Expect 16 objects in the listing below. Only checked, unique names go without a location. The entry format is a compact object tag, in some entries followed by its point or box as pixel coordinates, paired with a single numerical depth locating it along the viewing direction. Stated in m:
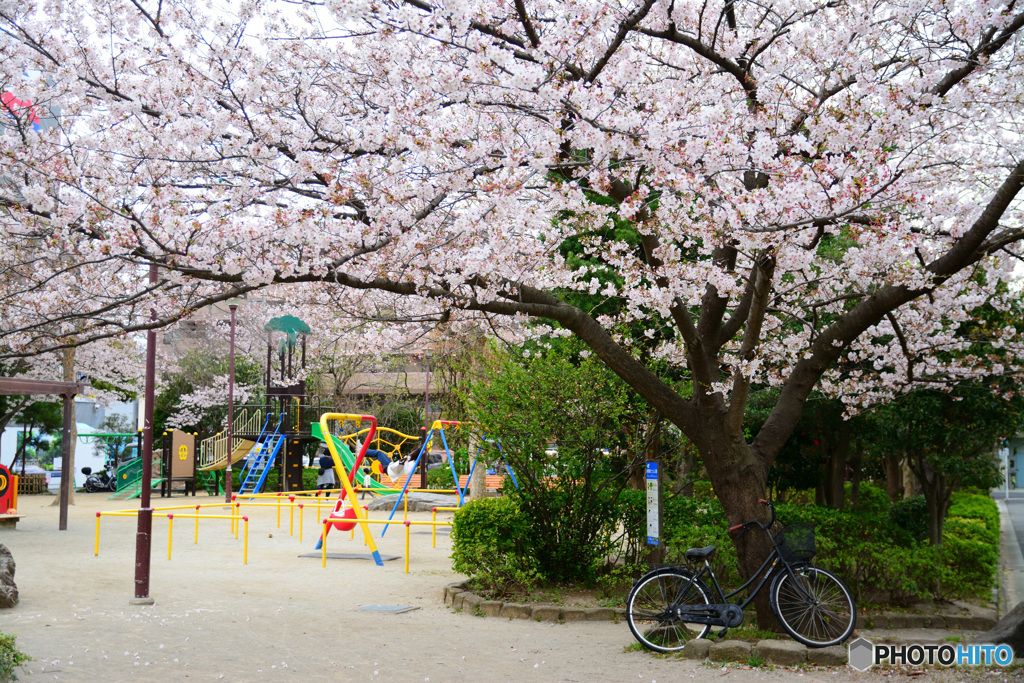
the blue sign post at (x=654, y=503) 7.72
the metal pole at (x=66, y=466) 16.56
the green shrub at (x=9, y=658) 5.18
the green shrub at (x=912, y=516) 11.89
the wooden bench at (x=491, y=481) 24.23
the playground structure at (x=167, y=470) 26.25
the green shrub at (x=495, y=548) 8.98
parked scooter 29.11
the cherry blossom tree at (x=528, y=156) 6.11
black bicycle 6.50
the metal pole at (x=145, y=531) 8.97
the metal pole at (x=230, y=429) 23.23
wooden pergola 14.48
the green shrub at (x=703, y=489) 12.38
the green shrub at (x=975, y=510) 15.06
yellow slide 26.78
